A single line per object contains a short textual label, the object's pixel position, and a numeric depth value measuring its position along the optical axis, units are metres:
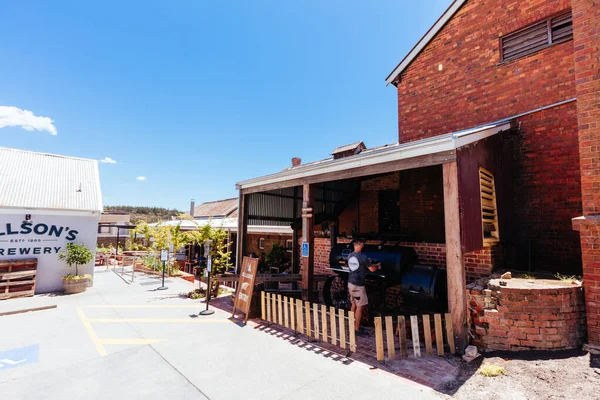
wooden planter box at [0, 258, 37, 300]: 8.98
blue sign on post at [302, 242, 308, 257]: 7.59
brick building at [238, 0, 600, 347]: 4.82
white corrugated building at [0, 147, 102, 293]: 9.54
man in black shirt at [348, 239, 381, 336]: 5.91
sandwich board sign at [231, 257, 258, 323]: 6.91
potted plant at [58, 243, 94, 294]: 9.66
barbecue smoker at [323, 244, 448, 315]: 5.54
